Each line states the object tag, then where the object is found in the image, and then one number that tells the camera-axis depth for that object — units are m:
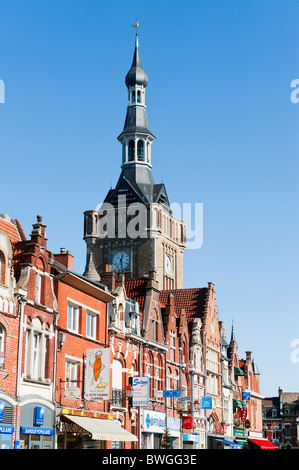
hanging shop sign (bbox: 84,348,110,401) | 36.94
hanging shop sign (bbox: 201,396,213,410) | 55.50
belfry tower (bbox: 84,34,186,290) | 109.25
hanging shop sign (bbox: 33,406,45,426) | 32.31
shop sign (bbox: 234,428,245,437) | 76.09
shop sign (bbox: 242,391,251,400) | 83.69
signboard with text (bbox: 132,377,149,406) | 42.66
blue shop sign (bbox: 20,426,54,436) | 31.10
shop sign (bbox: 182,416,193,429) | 56.16
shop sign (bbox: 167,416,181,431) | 52.72
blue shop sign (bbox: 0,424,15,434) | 29.41
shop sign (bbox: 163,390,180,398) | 45.97
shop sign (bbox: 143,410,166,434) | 47.41
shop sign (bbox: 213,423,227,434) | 67.19
